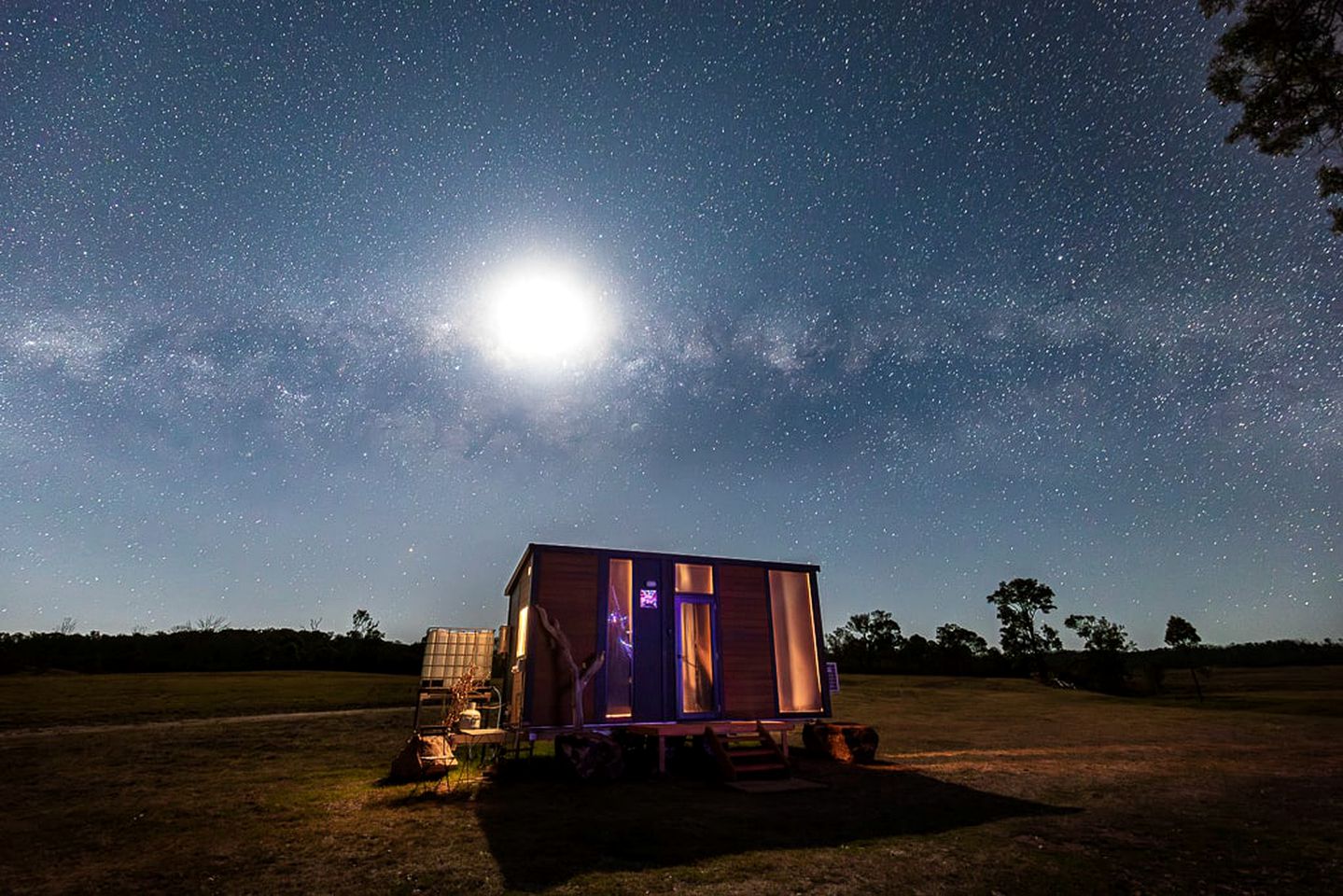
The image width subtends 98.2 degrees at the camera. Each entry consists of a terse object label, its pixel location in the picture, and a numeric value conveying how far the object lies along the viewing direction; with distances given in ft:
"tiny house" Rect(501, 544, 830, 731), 40.06
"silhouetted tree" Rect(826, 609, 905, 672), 252.42
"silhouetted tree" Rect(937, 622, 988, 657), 244.63
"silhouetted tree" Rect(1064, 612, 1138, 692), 177.06
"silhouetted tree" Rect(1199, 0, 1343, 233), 34.24
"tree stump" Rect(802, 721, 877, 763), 46.62
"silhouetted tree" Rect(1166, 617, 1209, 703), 167.53
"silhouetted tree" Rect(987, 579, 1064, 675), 219.82
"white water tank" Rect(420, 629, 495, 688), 49.19
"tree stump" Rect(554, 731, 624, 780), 37.14
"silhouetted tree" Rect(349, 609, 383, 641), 239.01
